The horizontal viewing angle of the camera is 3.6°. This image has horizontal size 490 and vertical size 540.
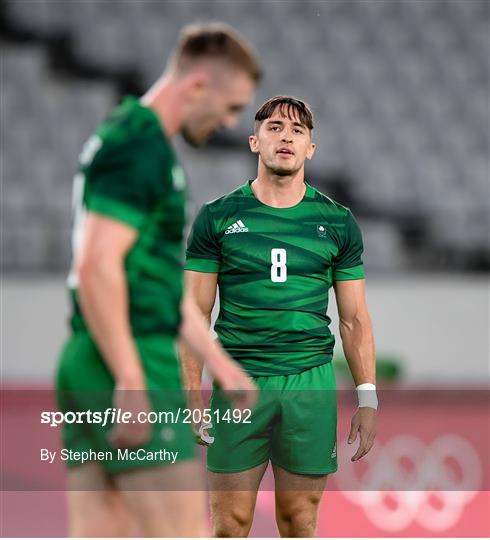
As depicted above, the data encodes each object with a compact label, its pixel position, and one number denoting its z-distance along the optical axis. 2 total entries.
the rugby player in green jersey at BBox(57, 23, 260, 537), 23.10
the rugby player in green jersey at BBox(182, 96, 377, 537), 24.32
